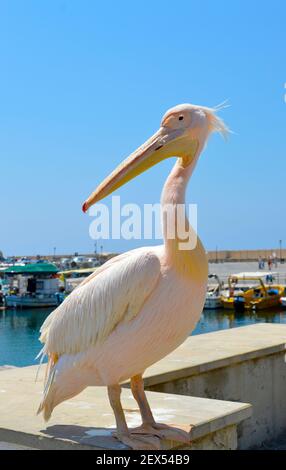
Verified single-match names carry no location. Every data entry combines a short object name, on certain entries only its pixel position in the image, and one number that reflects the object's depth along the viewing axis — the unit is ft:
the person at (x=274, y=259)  158.85
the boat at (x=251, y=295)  95.30
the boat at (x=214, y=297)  98.53
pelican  9.12
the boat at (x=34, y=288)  109.50
